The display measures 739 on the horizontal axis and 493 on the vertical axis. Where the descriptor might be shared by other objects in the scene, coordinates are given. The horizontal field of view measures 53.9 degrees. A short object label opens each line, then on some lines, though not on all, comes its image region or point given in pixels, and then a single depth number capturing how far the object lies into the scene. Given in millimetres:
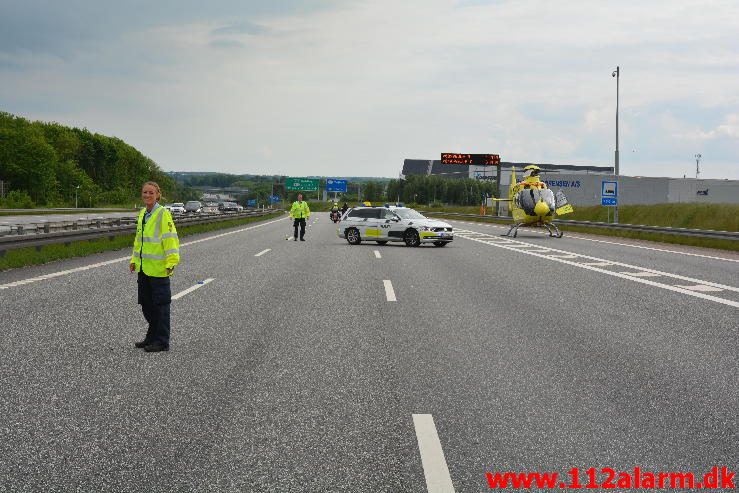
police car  24156
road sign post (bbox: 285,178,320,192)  96562
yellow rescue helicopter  30672
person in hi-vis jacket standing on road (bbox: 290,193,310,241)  25812
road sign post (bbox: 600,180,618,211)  31781
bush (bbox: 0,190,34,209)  75875
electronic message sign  71750
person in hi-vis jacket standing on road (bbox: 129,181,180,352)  7109
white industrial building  88875
